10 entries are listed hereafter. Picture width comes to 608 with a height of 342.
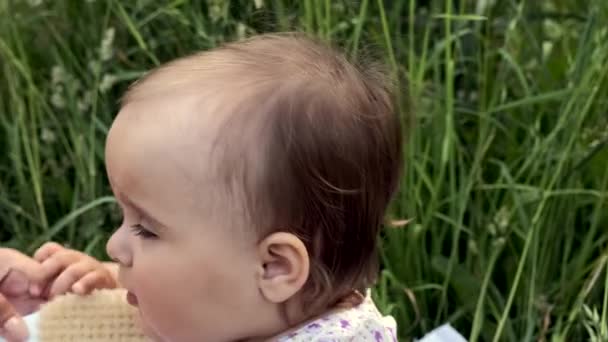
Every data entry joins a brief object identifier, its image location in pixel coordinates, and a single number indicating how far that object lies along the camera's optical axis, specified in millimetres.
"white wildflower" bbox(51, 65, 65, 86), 1490
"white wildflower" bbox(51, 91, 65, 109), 1491
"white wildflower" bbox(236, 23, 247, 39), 1388
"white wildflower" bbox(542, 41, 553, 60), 1528
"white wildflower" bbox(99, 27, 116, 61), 1468
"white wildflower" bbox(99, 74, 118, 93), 1454
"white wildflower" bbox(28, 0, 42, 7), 1489
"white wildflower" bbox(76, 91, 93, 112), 1485
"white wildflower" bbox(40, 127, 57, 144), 1487
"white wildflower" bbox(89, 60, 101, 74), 1470
